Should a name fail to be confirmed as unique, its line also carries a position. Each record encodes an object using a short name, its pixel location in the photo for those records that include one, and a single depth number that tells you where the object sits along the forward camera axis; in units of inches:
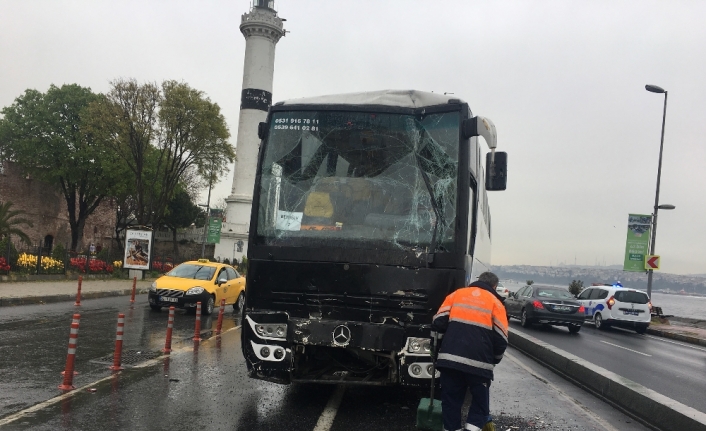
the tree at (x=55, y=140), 1771.7
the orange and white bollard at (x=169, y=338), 418.3
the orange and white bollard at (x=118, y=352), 337.9
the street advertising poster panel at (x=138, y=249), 1123.8
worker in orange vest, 215.8
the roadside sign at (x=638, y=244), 1139.9
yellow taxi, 695.1
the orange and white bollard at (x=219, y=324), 525.0
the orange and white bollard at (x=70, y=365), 285.1
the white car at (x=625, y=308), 903.1
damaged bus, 256.2
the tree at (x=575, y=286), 1615.9
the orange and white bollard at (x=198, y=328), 477.4
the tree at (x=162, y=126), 1318.9
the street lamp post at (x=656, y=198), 1119.6
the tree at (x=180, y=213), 2471.7
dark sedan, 790.5
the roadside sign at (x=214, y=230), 1643.7
